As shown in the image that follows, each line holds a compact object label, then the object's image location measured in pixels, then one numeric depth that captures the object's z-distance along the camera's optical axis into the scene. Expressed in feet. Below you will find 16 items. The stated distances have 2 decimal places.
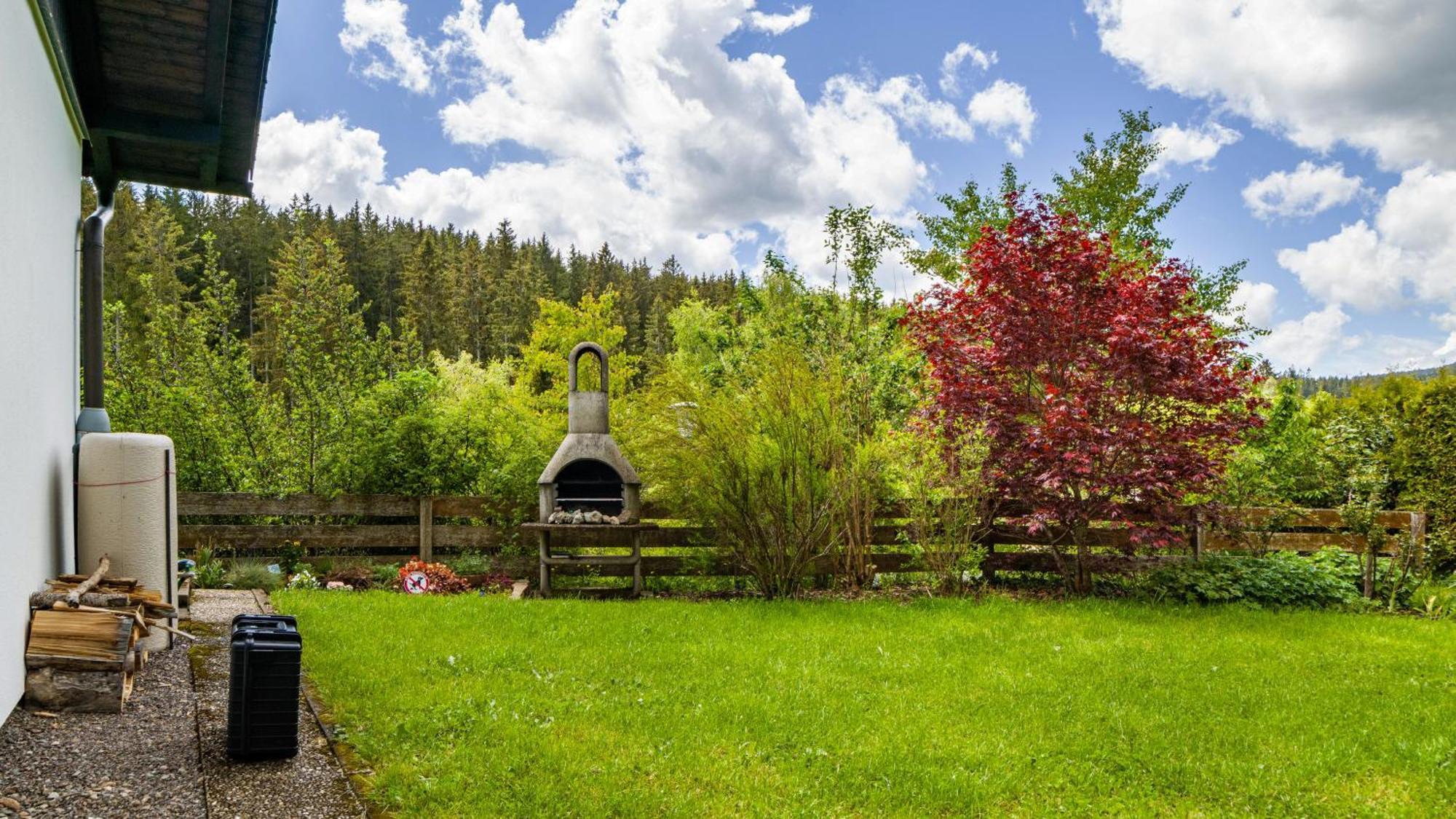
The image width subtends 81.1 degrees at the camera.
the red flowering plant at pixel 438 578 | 29.32
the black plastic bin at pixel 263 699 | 11.68
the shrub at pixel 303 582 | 29.45
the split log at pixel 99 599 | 13.83
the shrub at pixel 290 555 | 31.53
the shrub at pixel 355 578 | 30.19
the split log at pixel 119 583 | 15.97
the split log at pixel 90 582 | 14.10
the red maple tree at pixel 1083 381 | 27.91
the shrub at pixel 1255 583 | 28.55
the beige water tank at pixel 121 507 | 17.10
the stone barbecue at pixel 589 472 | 30.19
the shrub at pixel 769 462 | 27.89
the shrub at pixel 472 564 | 31.73
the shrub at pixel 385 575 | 30.48
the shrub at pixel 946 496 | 29.30
